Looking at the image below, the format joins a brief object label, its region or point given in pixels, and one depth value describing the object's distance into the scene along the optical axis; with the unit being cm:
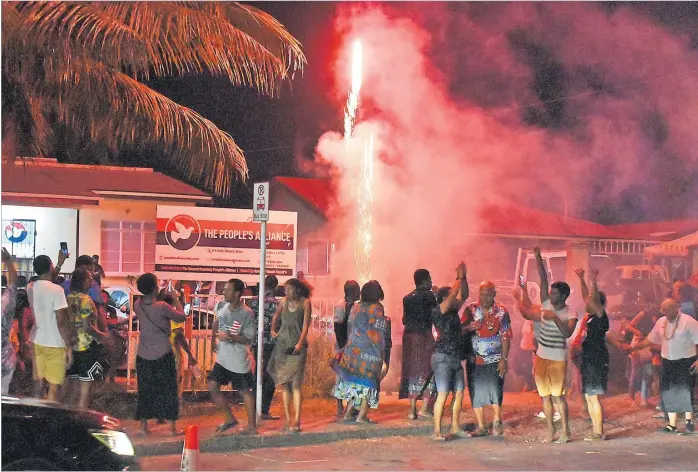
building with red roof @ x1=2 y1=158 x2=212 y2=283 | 2105
